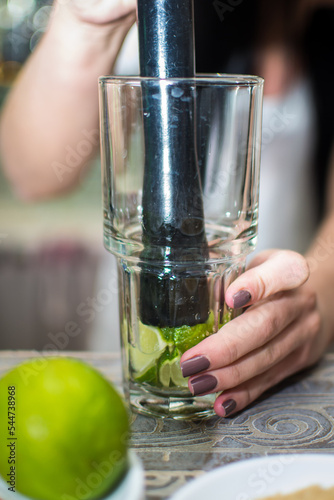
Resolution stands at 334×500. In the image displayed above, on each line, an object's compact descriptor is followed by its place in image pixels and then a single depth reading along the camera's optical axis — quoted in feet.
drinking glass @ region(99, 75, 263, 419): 1.47
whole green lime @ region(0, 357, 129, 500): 1.09
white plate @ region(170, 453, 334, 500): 1.15
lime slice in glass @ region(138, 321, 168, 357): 1.54
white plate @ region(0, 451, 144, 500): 1.10
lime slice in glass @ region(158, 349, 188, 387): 1.54
